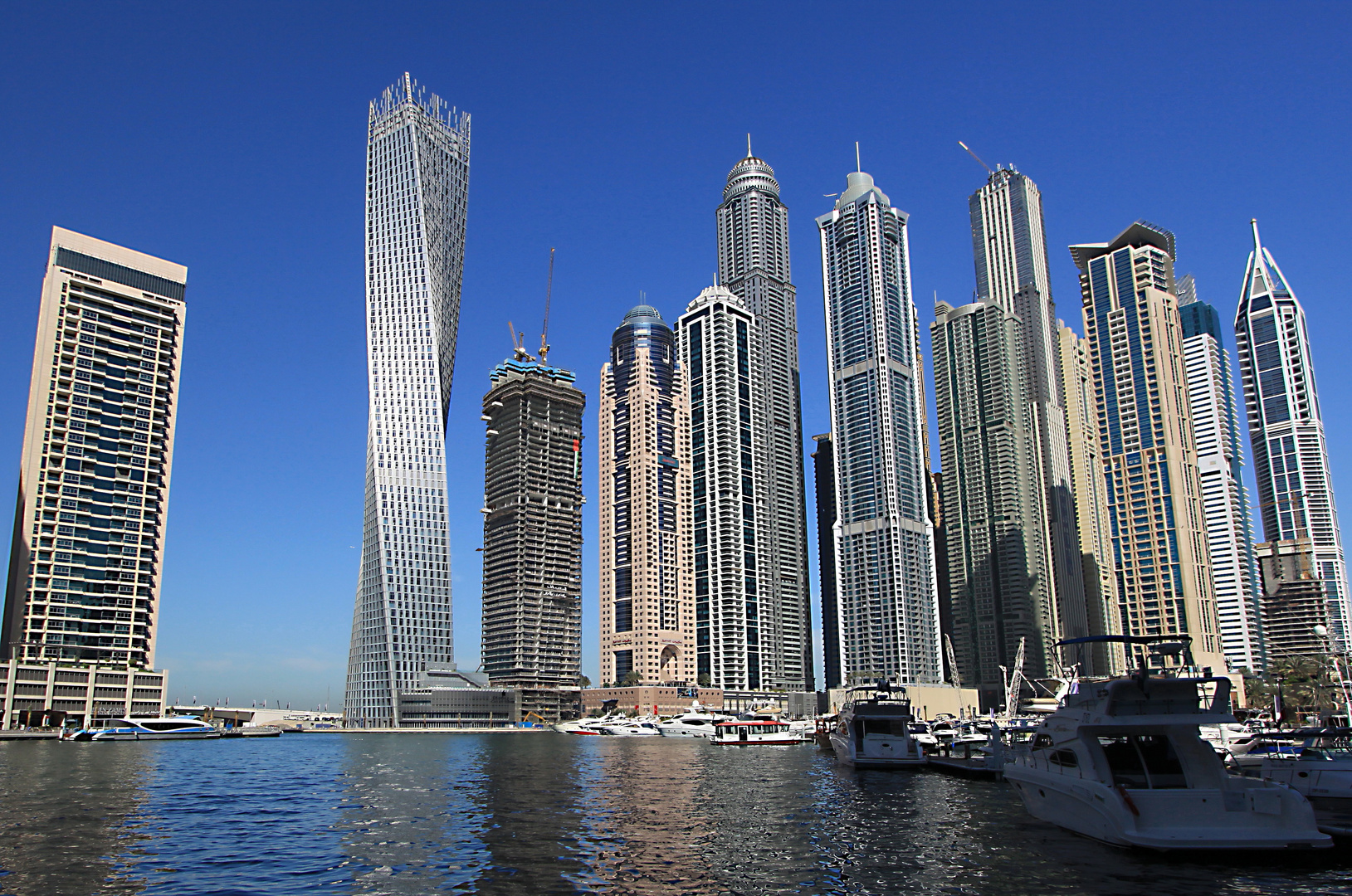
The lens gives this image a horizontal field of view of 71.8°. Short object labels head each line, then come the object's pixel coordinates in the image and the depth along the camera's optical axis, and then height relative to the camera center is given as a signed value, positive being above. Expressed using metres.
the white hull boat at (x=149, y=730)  160.88 -10.11
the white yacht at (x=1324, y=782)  41.59 -6.43
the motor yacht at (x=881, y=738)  89.06 -8.03
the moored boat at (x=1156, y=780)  36.28 -5.65
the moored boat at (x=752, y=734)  166.88 -13.95
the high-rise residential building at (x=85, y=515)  179.12 +31.17
